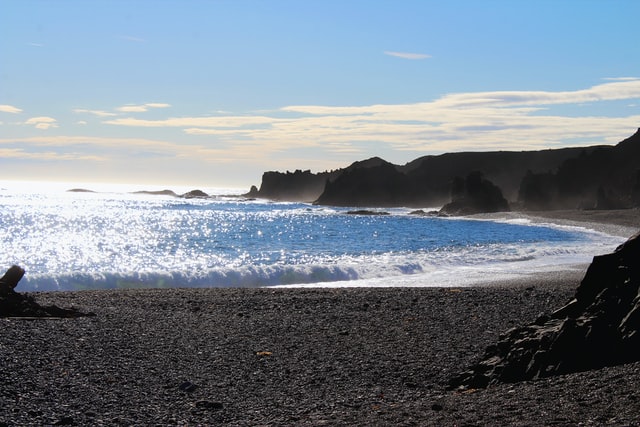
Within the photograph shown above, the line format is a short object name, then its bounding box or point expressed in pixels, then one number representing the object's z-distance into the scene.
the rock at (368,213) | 125.81
